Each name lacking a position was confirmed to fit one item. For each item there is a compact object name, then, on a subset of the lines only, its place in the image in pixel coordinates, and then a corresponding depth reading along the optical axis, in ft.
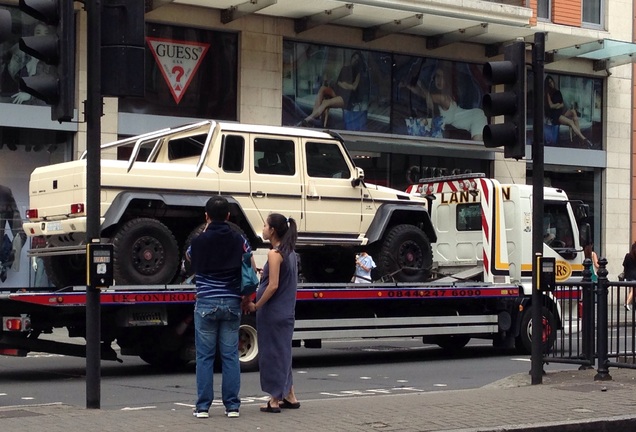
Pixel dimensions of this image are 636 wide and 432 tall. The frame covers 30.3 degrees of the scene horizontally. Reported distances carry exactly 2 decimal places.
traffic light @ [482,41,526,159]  37.76
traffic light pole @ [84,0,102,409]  31.24
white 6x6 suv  47.16
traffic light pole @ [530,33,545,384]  38.99
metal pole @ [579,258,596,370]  41.98
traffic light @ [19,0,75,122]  30.63
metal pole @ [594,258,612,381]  40.98
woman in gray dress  32.81
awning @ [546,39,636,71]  97.14
